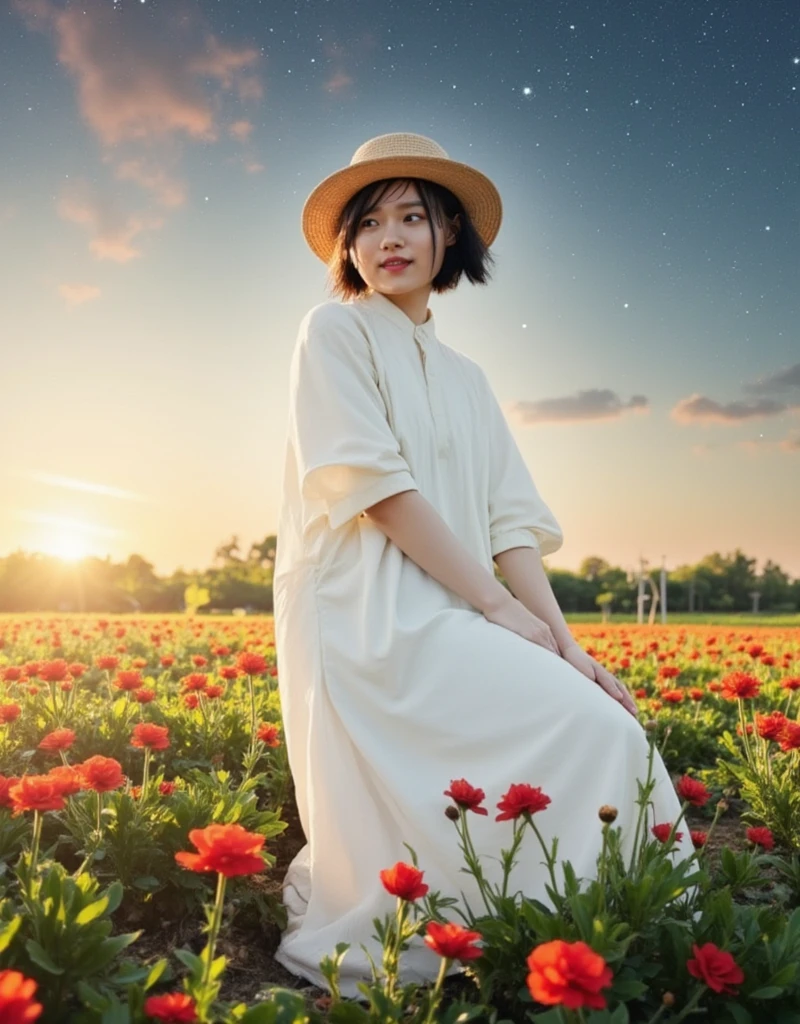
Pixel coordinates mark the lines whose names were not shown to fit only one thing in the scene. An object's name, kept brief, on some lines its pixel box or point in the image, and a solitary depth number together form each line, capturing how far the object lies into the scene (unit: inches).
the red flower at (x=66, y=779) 74.0
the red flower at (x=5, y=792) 86.4
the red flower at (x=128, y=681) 137.0
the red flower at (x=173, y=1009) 52.6
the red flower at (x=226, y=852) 53.5
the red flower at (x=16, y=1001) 43.1
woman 86.5
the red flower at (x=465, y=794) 73.8
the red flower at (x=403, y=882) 63.4
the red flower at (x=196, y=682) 139.1
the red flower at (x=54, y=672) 130.5
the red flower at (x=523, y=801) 71.1
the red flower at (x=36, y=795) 71.3
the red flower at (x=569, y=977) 46.3
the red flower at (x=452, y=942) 56.5
